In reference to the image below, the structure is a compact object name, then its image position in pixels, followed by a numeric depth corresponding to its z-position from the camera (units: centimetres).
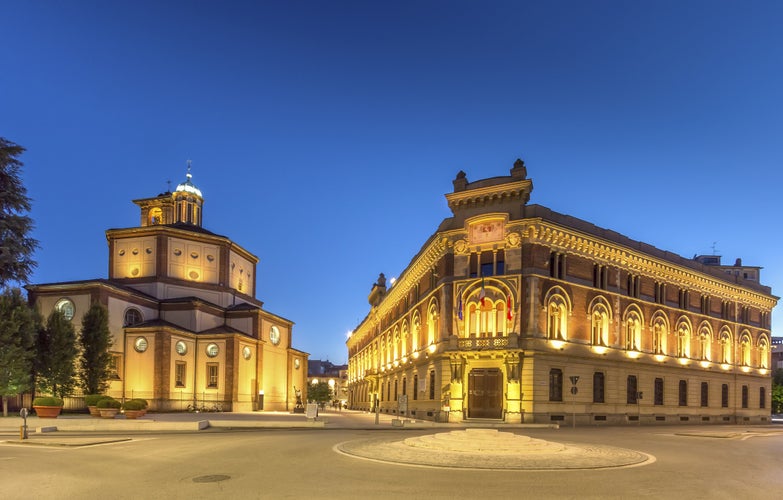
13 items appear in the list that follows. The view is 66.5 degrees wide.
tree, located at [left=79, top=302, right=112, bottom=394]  4612
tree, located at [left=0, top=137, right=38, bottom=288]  3356
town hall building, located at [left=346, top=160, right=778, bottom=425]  4172
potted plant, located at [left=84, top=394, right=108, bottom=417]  3803
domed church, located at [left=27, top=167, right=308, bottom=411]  5350
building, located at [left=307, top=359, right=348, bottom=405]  18575
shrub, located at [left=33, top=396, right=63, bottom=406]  3500
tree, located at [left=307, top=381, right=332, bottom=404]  13794
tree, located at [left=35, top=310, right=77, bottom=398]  4134
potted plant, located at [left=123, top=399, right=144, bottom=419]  3459
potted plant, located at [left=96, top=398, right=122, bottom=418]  3538
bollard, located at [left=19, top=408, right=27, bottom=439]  2428
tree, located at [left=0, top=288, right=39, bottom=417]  3619
